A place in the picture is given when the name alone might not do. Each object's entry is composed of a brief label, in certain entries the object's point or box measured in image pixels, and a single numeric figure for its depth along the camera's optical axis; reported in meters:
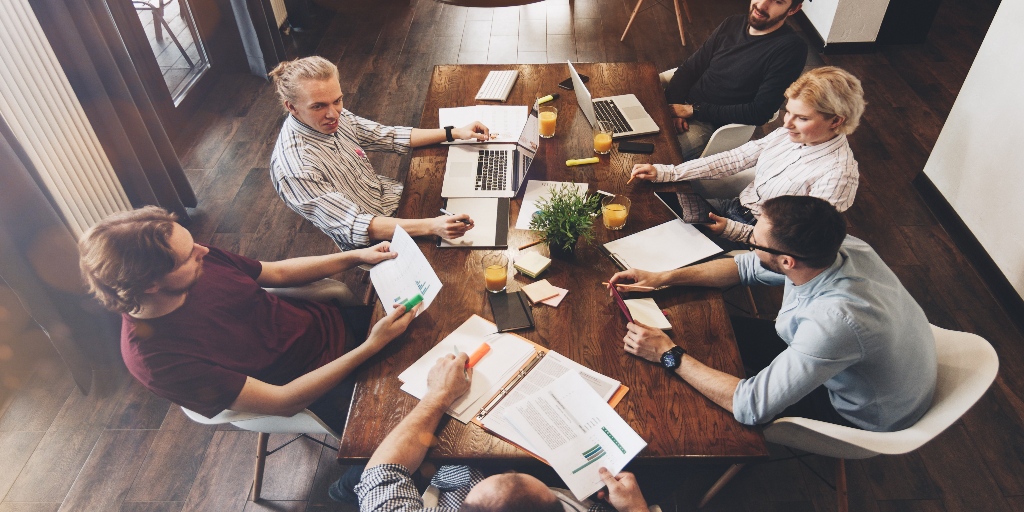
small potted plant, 1.97
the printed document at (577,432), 1.54
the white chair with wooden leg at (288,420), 1.79
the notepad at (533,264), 2.00
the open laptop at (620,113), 2.62
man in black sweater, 2.81
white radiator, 2.41
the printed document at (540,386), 1.61
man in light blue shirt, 1.60
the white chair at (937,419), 1.58
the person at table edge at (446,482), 1.37
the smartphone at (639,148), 2.55
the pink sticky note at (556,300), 1.93
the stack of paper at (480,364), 1.68
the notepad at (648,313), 1.85
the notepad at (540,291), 1.93
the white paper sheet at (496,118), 2.65
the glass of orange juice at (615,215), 2.16
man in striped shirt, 2.16
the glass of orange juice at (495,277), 1.93
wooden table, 1.59
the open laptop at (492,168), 2.36
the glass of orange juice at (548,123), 2.62
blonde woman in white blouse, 2.15
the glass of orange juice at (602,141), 2.51
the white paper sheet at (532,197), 2.23
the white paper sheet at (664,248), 2.06
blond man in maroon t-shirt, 1.62
